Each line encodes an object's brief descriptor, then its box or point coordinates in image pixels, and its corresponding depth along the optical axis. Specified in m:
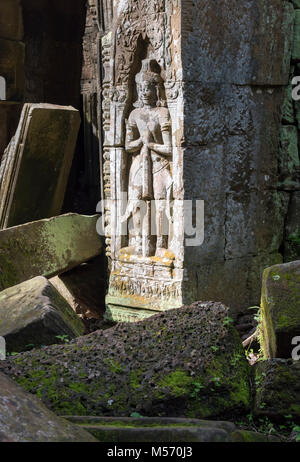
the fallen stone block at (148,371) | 3.74
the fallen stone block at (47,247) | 6.72
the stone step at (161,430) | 3.13
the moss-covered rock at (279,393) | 3.80
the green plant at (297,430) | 3.60
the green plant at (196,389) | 3.83
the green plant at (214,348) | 4.16
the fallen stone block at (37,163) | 7.48
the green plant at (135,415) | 3.62
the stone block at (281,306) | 4.38
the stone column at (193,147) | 6.36
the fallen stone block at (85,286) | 7.87
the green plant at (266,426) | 3.71
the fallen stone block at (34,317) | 4.87
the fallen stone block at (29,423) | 2.97
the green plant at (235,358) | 4.17
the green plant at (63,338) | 4.85
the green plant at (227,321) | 4.40
